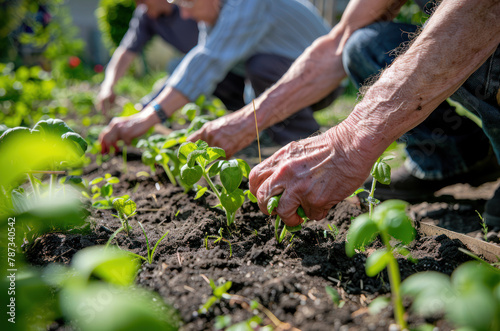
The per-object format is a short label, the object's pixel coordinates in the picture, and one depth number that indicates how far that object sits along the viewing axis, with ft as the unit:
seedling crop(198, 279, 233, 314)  2.95
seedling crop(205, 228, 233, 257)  3.99
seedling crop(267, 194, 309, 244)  3.64
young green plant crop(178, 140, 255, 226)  3.99
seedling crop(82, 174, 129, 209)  4.55
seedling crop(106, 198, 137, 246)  4.16
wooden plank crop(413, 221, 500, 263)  3.76
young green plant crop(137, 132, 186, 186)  5.41
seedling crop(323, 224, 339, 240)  4.26
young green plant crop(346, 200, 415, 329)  2.34
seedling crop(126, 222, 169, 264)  3.74
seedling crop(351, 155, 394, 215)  3.79
